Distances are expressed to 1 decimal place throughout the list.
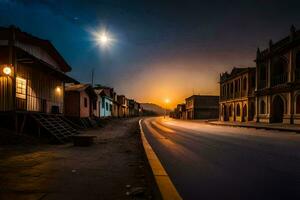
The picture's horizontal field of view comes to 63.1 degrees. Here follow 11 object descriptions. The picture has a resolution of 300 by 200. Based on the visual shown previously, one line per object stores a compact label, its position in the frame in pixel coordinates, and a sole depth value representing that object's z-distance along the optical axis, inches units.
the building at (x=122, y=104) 2744.1
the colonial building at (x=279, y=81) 1094.6
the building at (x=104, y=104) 1593.5
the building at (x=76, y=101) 1037.2
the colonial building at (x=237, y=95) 1621.6
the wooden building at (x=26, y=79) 525.3
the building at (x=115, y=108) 2251.5
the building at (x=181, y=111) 3650.1
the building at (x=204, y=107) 3011.8
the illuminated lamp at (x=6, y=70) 518.3
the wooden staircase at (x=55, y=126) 520.4
